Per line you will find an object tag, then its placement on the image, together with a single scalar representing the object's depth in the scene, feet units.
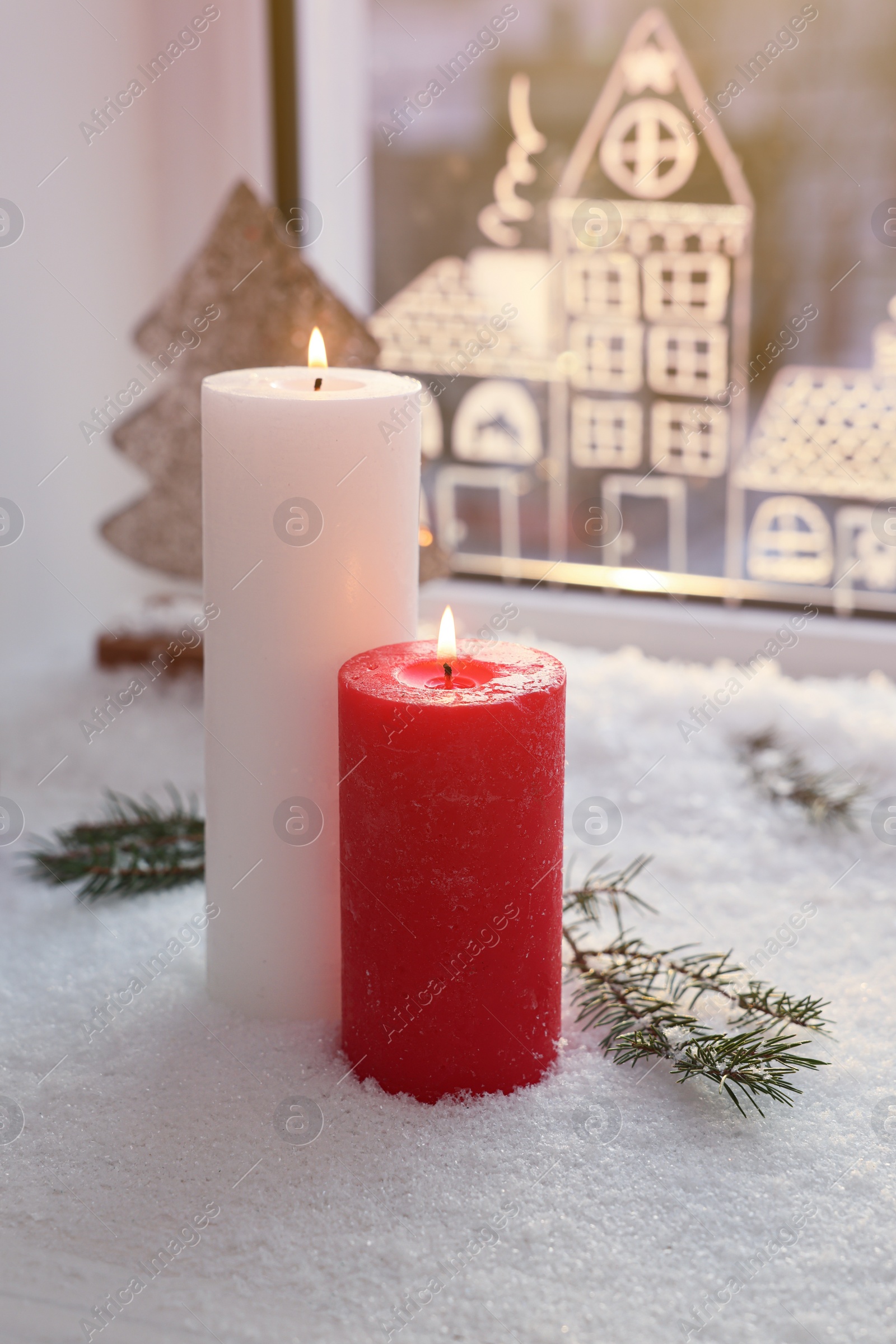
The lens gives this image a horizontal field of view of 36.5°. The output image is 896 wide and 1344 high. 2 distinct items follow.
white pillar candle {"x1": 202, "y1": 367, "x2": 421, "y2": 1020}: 2.65
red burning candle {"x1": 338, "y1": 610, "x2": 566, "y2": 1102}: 2.46
